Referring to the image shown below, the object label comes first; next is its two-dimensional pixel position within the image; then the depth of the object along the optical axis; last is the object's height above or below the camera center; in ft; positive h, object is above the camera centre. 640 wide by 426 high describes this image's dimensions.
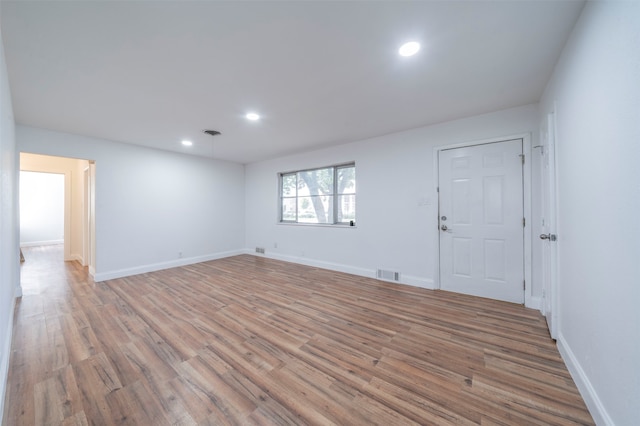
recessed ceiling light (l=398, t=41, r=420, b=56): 5.82 +4.21
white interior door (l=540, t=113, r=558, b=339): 6.94 -0.39
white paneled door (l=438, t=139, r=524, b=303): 9.72 -0.33
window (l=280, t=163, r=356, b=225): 15.14 +1.26
